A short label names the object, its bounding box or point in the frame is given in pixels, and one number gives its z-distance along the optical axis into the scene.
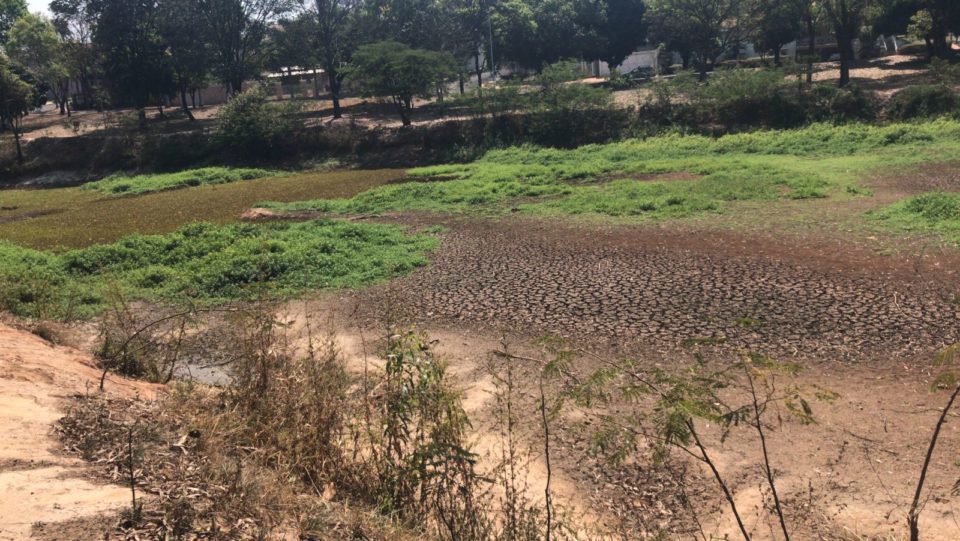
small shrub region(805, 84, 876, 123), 30.27
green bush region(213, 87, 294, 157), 37.41
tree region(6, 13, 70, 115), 50.03
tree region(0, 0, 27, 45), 59.69
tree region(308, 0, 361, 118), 42.19
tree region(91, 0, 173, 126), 42.09
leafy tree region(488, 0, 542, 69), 49.47
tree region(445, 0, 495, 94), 51.92
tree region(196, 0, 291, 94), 42.12
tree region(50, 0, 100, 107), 43.47
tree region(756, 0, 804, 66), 40.38
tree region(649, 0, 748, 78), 41.22
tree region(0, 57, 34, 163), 38.62
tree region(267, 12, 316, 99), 43.41
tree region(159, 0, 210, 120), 42.34
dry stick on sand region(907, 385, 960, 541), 3.28
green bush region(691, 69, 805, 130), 32.00
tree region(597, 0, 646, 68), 51.97
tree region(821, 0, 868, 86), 32.50
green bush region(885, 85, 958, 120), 28.53
